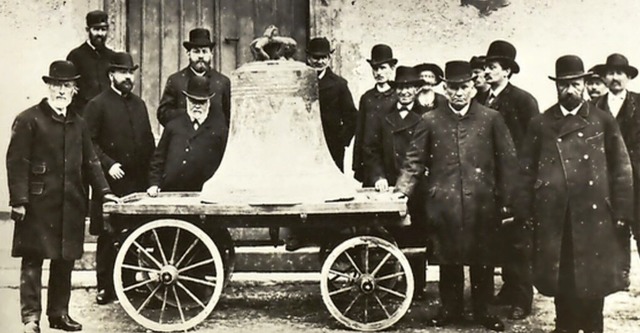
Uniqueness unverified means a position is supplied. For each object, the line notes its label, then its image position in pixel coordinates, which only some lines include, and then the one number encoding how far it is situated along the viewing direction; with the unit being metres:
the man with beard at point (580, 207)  4.67
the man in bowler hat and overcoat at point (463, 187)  4.92
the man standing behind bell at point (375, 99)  5.80
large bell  4.95
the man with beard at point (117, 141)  5.53
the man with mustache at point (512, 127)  5.11
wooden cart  4.80
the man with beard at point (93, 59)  5.56
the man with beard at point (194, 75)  5.90
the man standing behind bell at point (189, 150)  5.55
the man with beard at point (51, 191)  4.73
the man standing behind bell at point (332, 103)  6.11
